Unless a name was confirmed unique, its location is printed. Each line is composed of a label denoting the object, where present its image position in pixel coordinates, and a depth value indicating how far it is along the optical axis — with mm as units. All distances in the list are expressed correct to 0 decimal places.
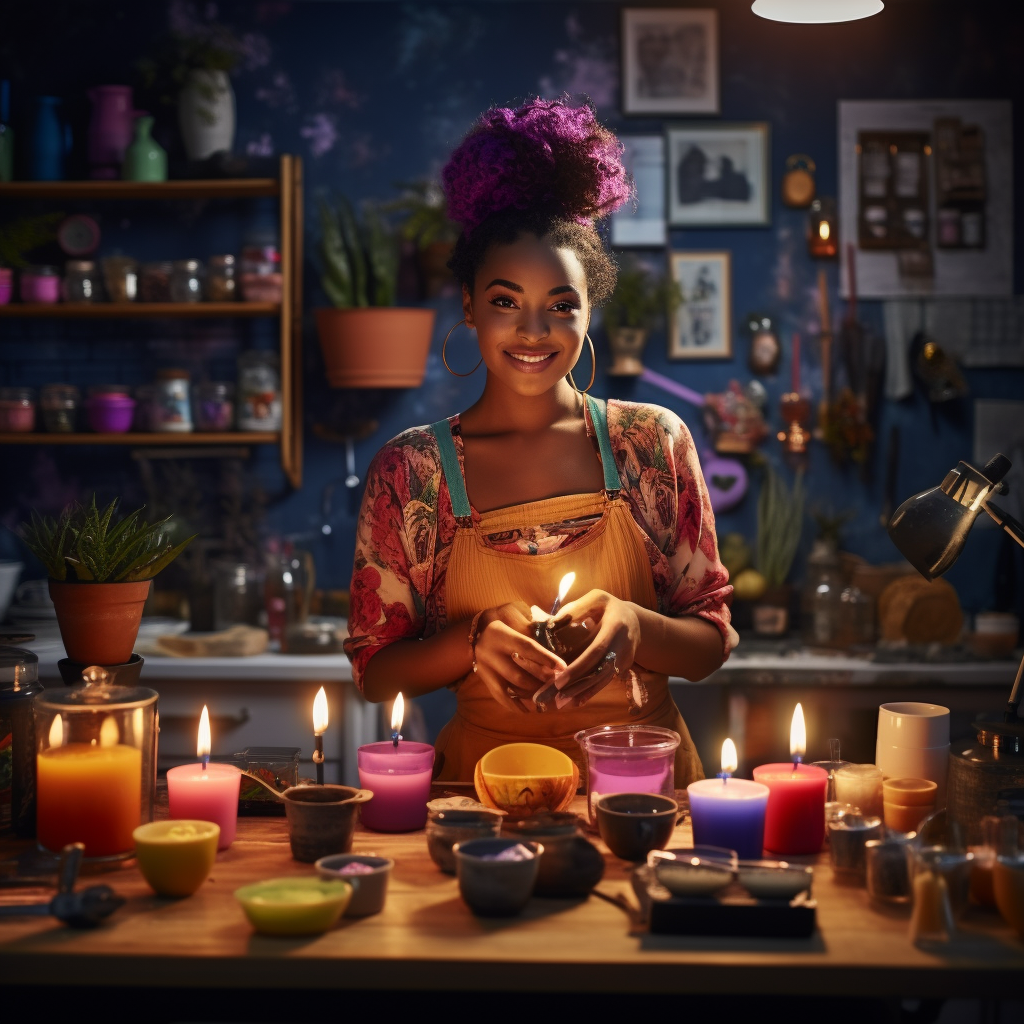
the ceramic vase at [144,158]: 3912
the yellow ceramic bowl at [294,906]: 1171
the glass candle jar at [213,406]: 3963
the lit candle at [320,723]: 1543
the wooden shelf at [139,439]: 3898
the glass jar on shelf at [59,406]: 3967
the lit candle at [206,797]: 1460
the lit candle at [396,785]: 1541
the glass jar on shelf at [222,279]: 3914
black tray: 1181
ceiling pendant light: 2047
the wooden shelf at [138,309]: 3883
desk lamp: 1513
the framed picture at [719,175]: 4086
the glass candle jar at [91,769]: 1371
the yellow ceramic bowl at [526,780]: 1540
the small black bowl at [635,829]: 1391
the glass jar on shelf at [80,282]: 3934
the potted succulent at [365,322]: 3910
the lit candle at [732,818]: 1397
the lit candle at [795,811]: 1437
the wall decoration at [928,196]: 4082
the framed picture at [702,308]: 4117
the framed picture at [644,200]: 4098
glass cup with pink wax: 1516
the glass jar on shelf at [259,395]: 3951
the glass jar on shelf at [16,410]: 3947
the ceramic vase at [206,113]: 3918
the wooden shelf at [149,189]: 3910
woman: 2000
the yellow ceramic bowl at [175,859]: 1275
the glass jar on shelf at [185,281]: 3914
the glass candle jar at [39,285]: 3938
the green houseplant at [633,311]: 4016
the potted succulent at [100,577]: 1595
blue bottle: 4000
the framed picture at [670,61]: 4039
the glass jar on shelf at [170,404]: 3930
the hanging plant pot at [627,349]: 4016
